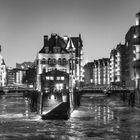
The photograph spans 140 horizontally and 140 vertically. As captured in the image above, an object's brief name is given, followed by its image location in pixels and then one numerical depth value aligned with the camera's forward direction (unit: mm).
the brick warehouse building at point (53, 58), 158250
